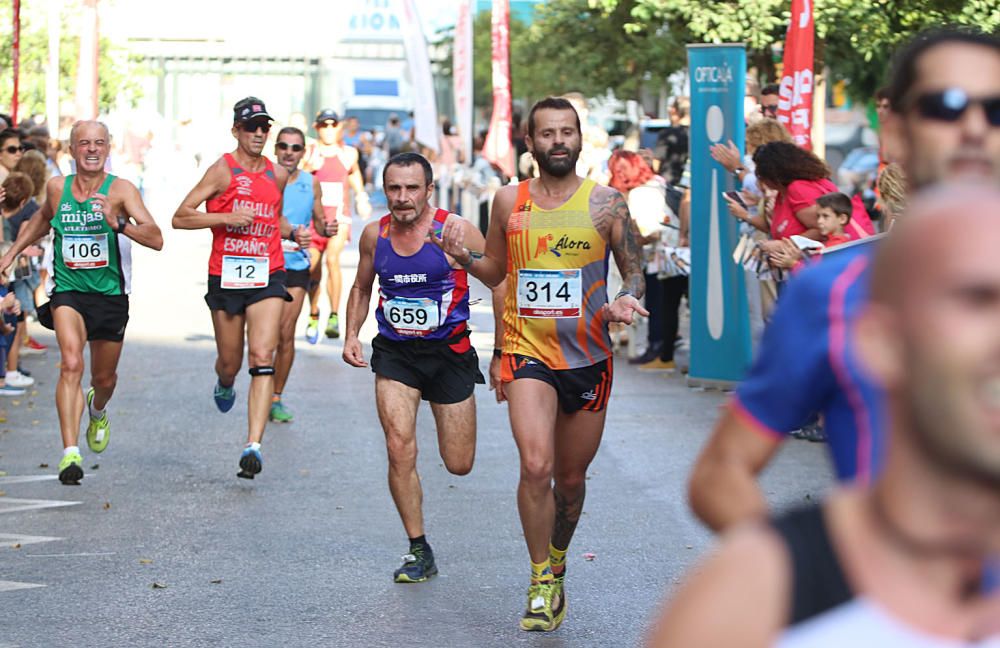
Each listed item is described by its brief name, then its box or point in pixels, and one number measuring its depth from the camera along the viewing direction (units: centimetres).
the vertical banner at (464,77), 2602
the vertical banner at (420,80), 2542
